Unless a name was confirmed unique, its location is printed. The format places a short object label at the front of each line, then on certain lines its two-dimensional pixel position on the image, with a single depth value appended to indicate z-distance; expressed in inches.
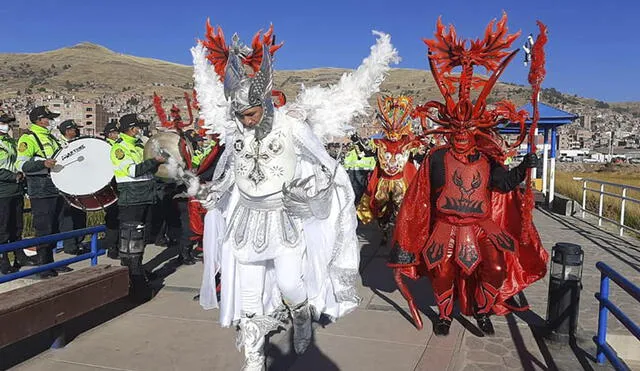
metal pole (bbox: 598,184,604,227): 444.5
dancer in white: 142.4
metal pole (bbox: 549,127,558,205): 590.3
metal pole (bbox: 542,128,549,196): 609.4
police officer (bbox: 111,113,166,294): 272.8
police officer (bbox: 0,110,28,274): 257.0
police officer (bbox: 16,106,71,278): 267.0
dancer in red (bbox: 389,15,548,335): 177.3
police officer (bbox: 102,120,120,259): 315.6
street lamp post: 178.9
